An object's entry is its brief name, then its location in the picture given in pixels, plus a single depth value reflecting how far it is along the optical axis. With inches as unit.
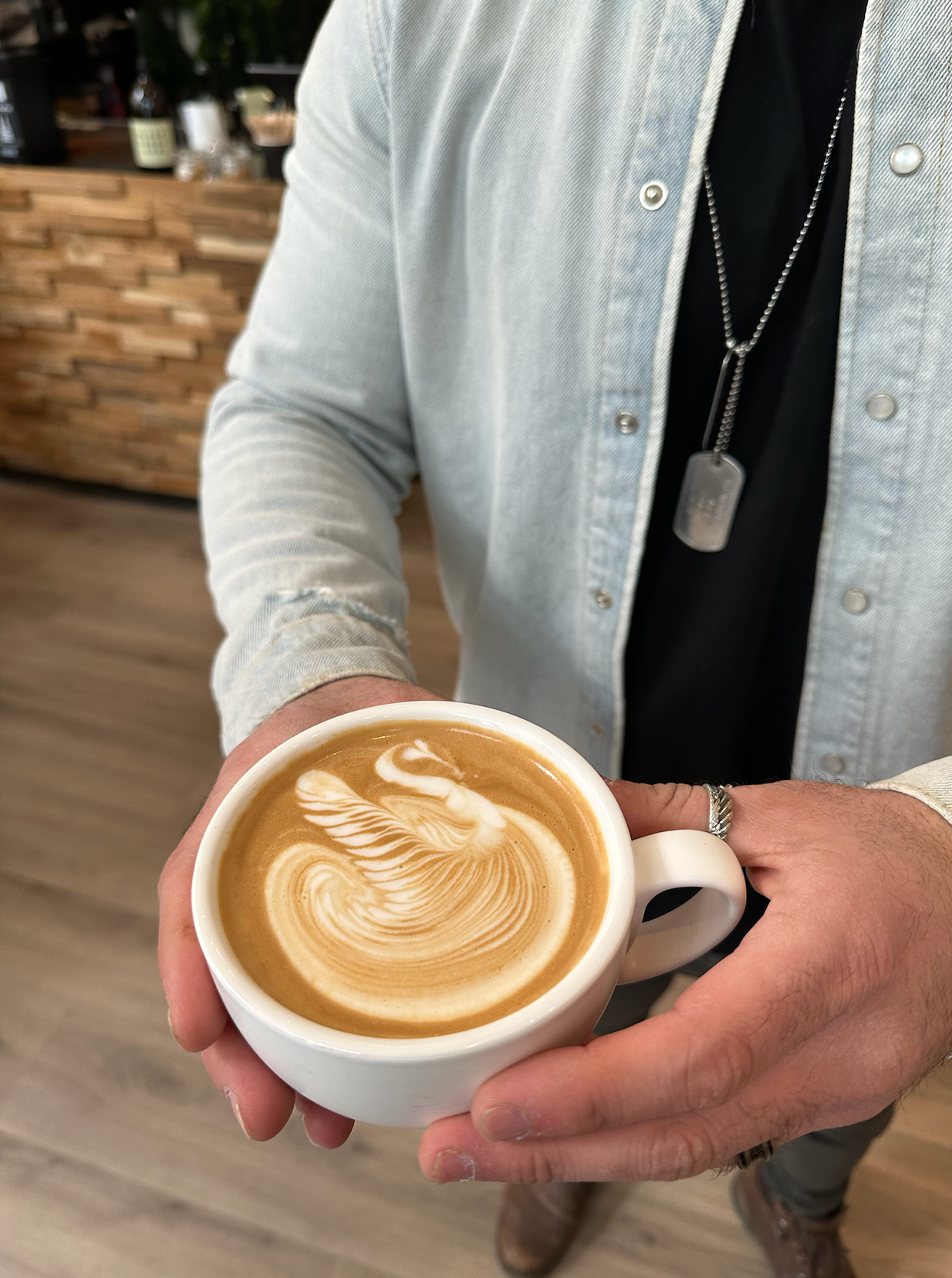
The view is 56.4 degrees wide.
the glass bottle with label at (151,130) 90.0
